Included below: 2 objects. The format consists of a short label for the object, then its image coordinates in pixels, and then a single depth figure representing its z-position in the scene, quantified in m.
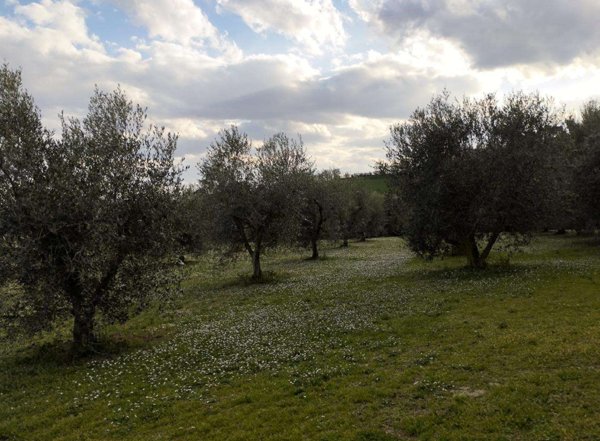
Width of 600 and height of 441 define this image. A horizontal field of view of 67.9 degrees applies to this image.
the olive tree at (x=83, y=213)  16.42
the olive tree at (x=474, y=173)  30.42
